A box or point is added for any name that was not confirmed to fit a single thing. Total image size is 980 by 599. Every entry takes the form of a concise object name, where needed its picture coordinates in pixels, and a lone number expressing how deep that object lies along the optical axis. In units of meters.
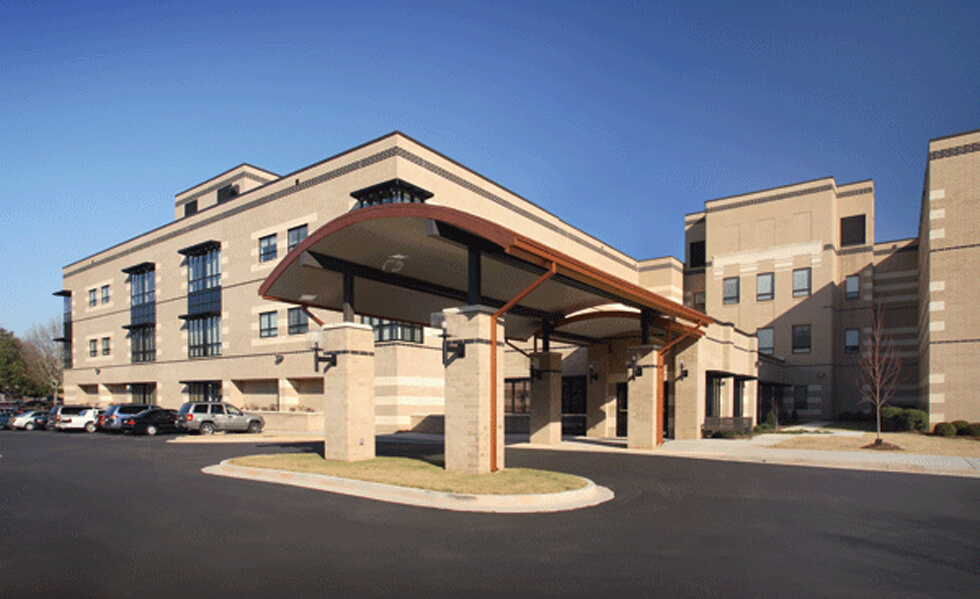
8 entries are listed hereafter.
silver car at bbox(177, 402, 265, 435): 31.23
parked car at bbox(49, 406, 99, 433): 37.09
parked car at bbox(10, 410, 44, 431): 41.19
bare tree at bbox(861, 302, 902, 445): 40.03
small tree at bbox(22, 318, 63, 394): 73.50
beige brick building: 28.22
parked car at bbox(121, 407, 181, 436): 32.41
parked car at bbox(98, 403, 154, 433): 33.16
